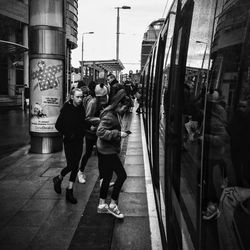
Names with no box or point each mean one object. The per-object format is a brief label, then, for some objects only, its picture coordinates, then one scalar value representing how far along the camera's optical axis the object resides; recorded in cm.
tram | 100
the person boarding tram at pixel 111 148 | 306
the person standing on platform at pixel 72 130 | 350
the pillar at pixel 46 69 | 597
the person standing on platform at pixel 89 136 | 429
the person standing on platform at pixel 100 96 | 409
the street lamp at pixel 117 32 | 1977
